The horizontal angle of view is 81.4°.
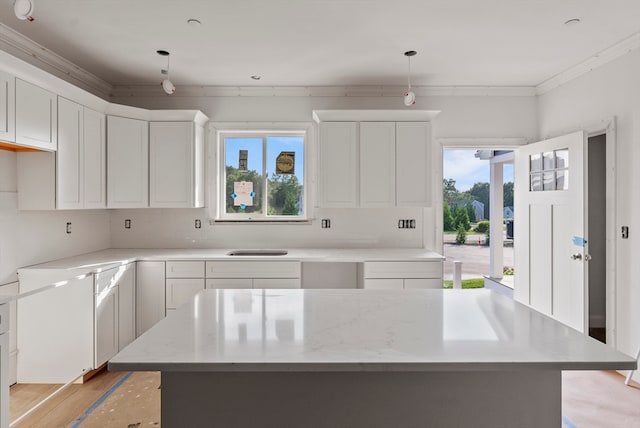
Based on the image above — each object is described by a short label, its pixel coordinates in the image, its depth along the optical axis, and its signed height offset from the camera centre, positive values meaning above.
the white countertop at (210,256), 3.02 -0.37
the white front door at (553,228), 3.21 -0.12
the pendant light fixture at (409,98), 3.53 +1.12
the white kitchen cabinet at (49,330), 2.80 -0.86
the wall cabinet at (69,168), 2.84 +0.39
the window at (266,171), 4.18 +0.51
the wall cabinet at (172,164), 3.70 +0.52
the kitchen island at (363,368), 1.04 -0.42
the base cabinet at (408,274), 3.42 -0.53
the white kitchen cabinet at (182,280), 3.46 -0.59
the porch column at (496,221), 6.77 -0.09
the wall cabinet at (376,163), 3.72 +0.53
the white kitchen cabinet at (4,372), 1.90 -0.80
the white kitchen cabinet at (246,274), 3.46 -0.54
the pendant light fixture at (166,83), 3.15 +1.15
